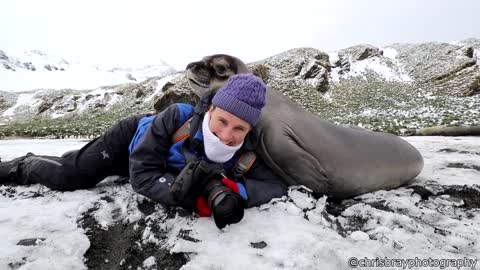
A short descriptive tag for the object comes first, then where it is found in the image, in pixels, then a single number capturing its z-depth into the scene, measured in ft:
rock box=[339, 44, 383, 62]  115.55
